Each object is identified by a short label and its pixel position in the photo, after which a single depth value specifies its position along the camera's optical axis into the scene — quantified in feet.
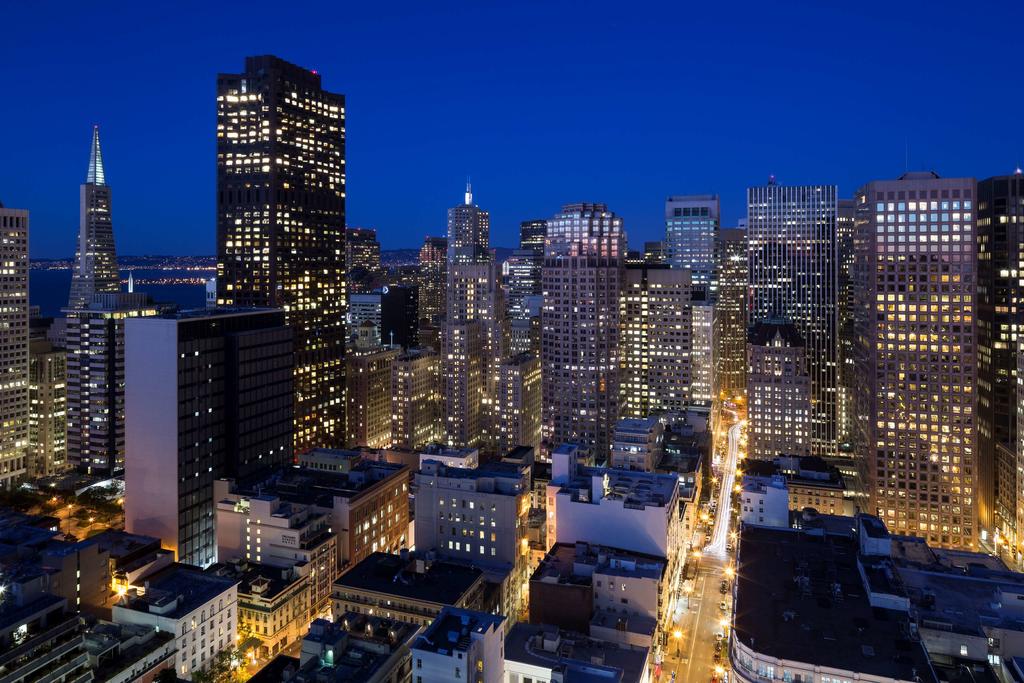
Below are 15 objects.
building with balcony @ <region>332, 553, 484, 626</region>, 291.58
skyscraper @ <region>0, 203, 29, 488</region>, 536.42
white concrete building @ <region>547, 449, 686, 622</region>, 348.59
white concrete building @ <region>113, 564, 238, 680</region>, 263.29
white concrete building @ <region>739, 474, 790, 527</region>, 427.74
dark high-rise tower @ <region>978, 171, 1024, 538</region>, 498.28
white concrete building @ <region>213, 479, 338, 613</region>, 344.69
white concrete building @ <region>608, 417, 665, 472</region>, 500.74
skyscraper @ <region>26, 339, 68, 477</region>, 622.13
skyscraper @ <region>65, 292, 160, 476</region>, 593.42
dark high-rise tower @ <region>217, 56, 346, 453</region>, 620.08
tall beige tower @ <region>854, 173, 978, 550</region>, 462.19
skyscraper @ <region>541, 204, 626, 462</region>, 648.38
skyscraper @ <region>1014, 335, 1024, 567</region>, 416.46
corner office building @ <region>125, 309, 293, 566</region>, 391.04
